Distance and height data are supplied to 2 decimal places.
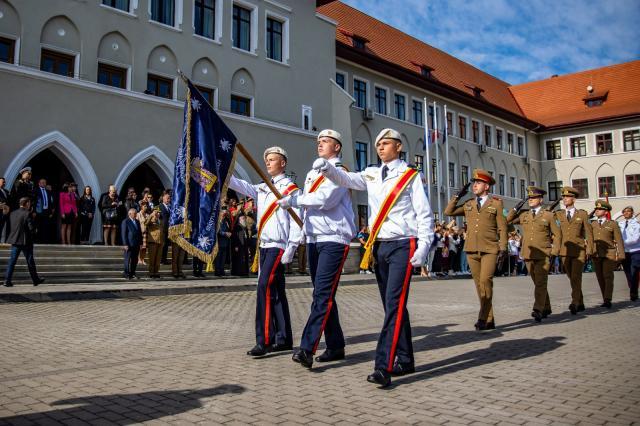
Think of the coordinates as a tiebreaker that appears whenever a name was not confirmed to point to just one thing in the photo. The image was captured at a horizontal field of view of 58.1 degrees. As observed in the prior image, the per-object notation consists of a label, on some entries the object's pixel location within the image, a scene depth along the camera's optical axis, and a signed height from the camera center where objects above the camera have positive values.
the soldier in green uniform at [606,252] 11.88 +0.39
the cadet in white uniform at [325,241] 5.50 +0.31
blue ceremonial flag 6.22 +0.97
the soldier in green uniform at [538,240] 9.54 +0.52
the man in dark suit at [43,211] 17.44 +1.92
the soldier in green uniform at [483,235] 8.22 +0.53
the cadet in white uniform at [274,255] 6.08 +0.19
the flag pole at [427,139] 30.84 +7.25
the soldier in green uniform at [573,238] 11.09 +0.63
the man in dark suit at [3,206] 15.52 +1.82
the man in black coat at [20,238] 12.78 +0.80
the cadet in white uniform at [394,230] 5.05 +0.38
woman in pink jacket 17.56 +1.96
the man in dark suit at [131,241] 15.25 +0.87
